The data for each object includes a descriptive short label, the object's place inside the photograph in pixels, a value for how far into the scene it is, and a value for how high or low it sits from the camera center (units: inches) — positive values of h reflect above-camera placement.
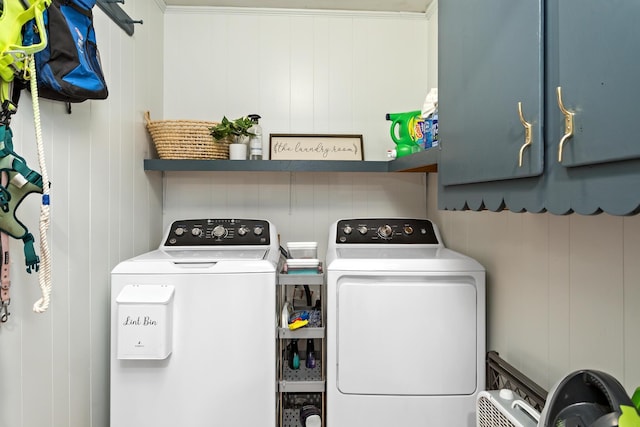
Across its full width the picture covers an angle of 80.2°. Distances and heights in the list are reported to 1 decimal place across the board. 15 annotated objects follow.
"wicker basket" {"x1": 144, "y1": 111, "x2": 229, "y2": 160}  71.3 +13.9
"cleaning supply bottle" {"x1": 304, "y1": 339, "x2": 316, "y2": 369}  66.6 -25.8
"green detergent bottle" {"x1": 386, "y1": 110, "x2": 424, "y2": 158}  68.7 +15.0
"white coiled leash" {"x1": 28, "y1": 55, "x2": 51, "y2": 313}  37.0 +1.2
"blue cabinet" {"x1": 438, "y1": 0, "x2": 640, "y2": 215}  21.0 +7.8
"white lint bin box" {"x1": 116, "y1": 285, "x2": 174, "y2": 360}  50.4 -15.6
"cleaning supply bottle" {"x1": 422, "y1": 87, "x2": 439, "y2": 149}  55.8 +14.2
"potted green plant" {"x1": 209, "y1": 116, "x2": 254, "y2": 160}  72.7 +15.3
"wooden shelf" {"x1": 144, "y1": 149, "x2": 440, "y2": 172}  71.8 +8.9
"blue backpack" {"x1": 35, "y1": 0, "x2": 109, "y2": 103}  40.2 +16.9
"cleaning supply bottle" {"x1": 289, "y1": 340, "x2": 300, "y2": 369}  65.9 -25.4
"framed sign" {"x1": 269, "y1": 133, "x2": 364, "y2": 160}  82.0 +14.4
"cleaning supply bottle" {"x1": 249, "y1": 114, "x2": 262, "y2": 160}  76.6 +14.5
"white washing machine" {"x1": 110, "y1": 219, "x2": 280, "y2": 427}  52.5 -19.4
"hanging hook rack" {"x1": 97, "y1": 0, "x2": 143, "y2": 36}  54.6 +30.2
